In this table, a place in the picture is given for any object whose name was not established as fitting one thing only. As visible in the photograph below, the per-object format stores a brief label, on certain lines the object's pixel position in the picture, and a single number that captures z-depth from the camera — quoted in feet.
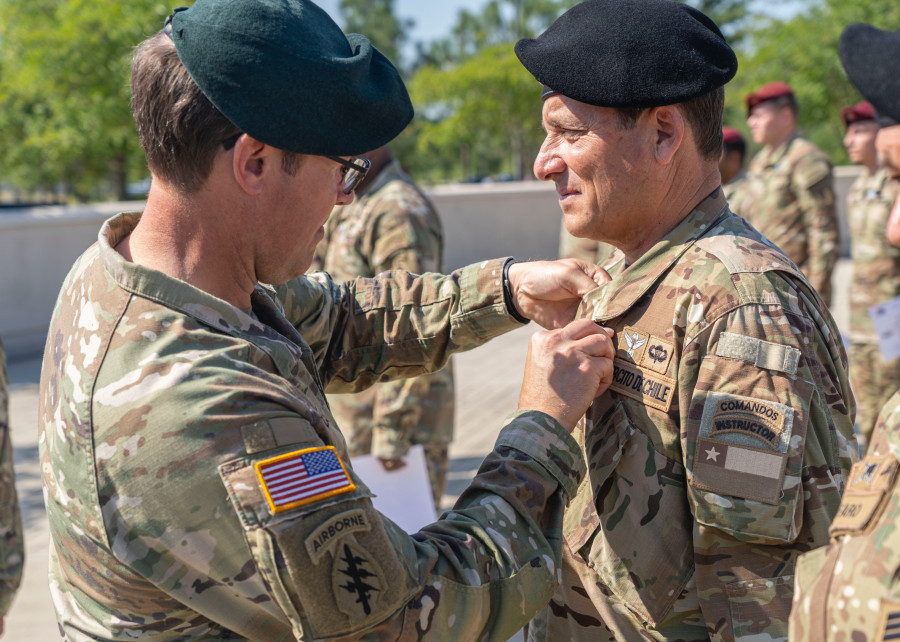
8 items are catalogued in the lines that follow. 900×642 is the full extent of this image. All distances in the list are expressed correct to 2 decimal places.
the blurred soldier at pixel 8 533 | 8.12
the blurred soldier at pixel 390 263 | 13.46
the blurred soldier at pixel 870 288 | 19.01
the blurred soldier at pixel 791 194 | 20.88
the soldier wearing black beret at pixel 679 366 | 5.63
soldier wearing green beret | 4.66
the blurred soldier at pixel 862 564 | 3.87
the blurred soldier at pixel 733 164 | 22.41
